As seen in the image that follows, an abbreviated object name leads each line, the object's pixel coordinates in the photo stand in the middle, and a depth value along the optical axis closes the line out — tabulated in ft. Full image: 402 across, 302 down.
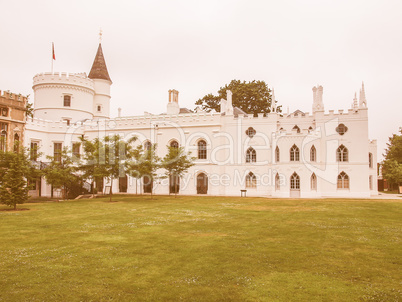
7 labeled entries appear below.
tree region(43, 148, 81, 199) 85.35
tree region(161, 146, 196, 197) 101.35
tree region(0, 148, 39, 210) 67.26
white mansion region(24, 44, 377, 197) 109.81
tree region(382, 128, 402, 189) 142.95
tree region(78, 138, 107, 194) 91.68
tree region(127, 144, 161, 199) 95.55
